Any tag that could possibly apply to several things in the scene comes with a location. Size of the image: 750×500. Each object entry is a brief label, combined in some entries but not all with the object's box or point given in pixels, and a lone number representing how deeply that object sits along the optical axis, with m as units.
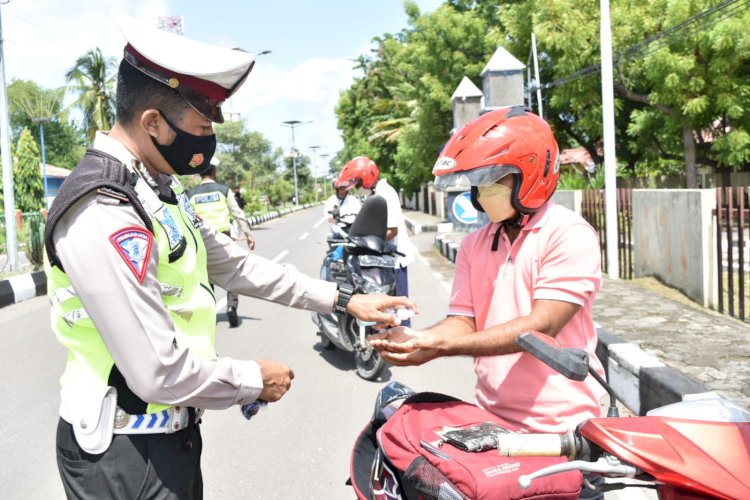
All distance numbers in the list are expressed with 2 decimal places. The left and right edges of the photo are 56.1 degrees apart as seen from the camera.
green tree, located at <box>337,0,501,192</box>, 23.39
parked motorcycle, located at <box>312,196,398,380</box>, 5.45
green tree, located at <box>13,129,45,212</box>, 31.22
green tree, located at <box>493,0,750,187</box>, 14.25
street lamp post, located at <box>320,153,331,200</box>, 98.88
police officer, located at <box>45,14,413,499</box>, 1.52
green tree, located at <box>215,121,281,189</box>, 47.78
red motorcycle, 1.24
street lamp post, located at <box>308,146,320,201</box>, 81.05
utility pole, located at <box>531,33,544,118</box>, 17.86
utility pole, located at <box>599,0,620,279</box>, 9.83
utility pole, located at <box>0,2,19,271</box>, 13.30
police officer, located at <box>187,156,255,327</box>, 7.52
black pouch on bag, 1.55
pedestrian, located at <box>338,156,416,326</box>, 6.00
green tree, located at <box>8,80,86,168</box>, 53.03
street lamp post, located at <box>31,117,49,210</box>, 33.19
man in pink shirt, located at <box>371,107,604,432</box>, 1.97
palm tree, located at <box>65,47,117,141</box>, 31.73
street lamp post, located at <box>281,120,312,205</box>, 60.03
